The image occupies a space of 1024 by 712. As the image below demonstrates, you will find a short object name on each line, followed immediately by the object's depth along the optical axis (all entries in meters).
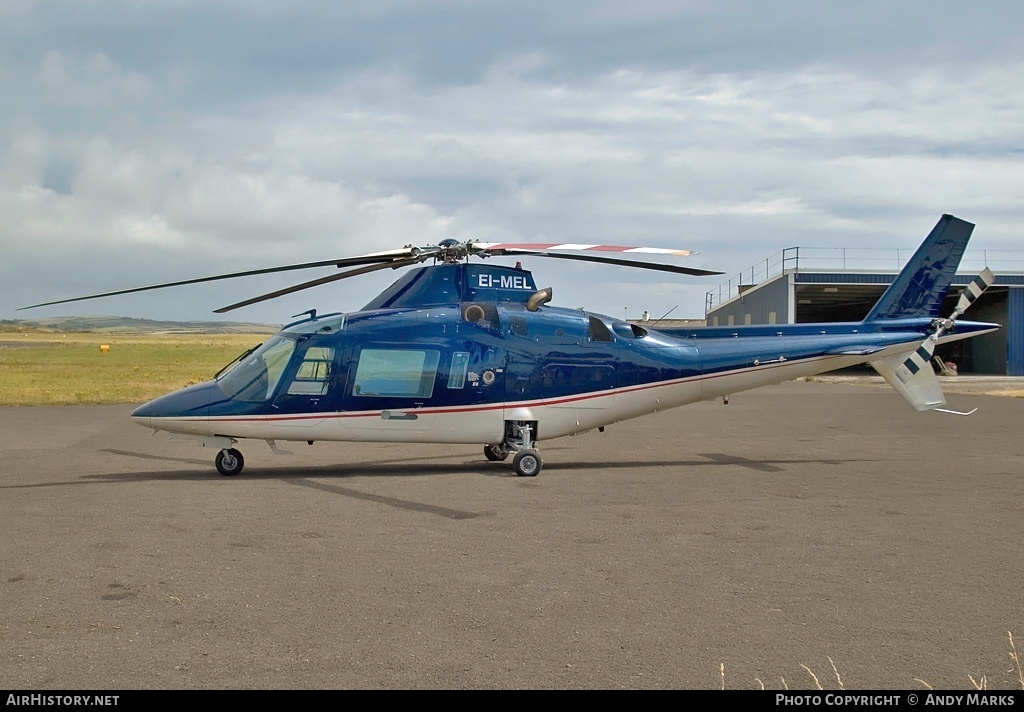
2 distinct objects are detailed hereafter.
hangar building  43.47
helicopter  12.75
